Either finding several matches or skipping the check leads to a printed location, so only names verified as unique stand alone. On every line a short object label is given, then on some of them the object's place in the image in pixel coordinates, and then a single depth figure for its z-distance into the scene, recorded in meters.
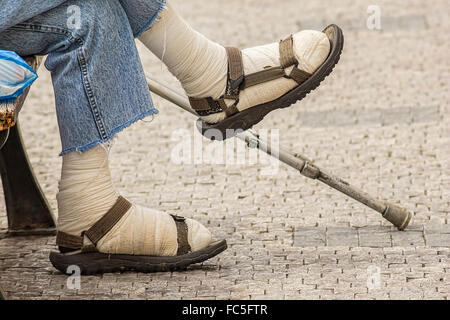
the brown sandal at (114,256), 6.21
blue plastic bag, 5.25
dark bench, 7.17
